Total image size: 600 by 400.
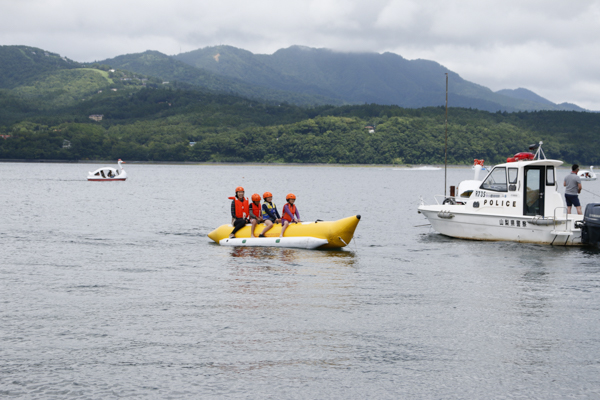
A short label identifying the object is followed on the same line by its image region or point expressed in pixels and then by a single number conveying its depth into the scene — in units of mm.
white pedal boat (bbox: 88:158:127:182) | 89062
